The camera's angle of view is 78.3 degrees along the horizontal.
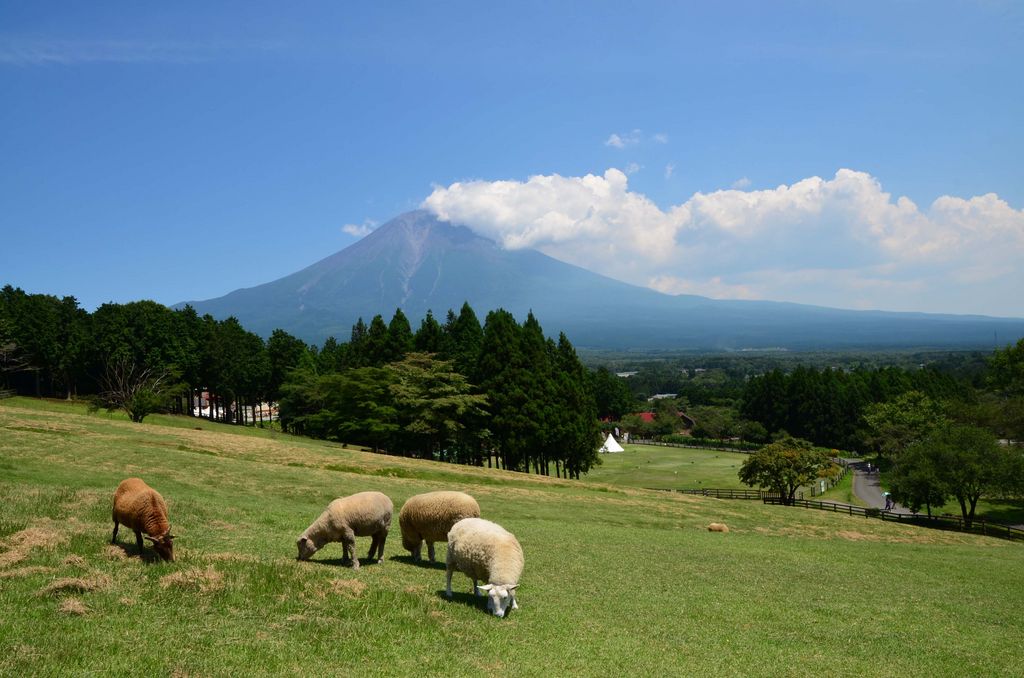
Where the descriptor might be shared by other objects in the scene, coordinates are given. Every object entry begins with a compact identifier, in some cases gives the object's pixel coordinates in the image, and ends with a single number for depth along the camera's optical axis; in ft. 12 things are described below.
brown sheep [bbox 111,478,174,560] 37.01
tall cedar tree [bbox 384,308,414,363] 200.85
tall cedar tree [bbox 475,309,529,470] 166.30
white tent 303.07
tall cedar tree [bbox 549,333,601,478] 173.17
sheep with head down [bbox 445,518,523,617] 35.42
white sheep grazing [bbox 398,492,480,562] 45.60
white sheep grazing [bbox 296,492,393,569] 42.55
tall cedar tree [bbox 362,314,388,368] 201.87
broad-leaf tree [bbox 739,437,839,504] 165.48
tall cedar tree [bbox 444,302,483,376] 191.72
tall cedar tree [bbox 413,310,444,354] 198.70
